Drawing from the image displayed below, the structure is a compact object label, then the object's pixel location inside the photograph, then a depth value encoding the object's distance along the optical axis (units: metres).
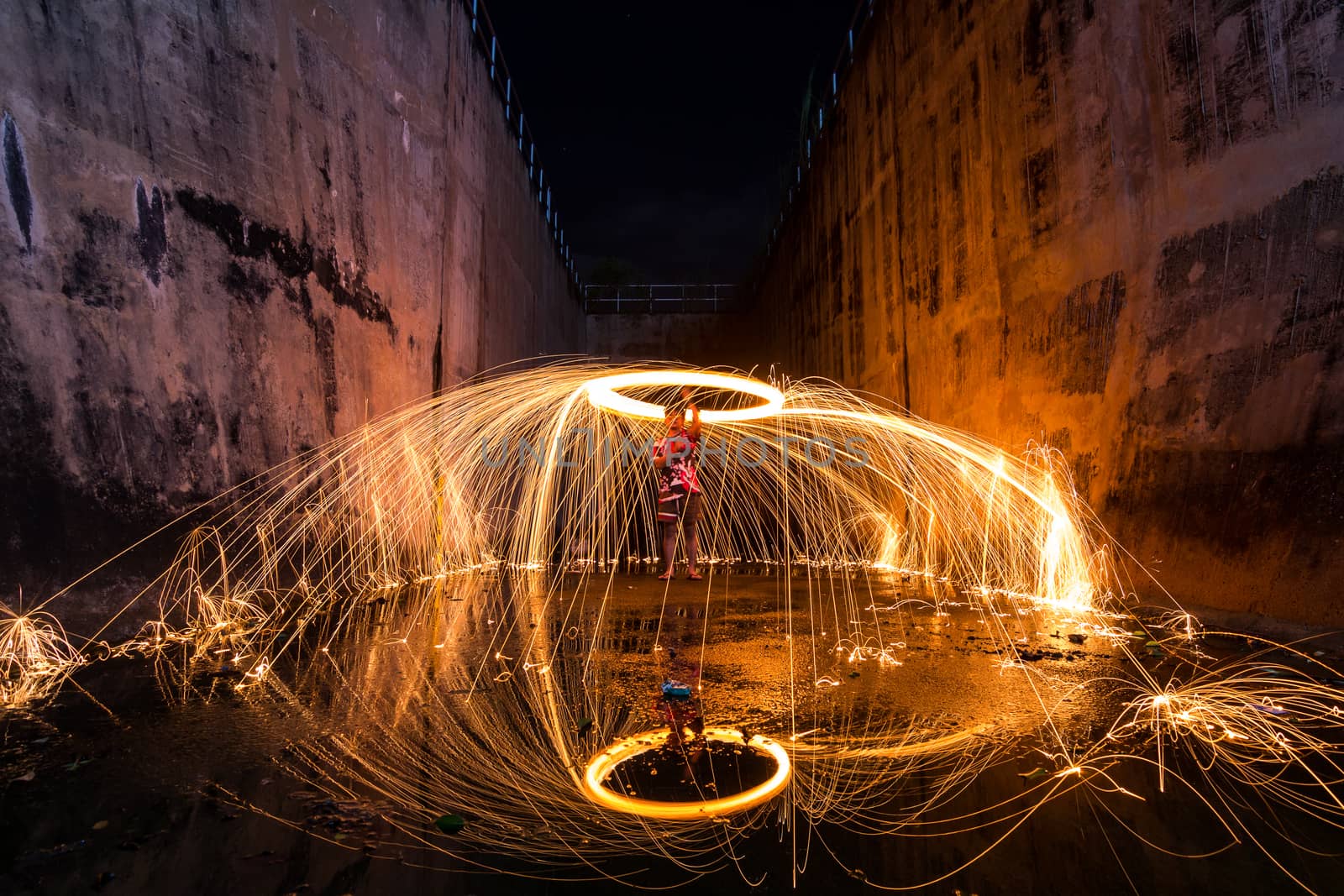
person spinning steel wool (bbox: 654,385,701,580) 7.20
